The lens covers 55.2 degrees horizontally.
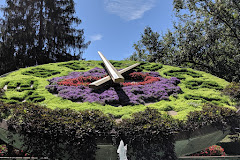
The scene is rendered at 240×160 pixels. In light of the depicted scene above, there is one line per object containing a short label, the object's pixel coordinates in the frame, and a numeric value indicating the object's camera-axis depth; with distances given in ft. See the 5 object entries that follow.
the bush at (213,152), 31.73
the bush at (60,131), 14.43
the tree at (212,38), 48.80
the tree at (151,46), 63.82
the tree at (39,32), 54.29
